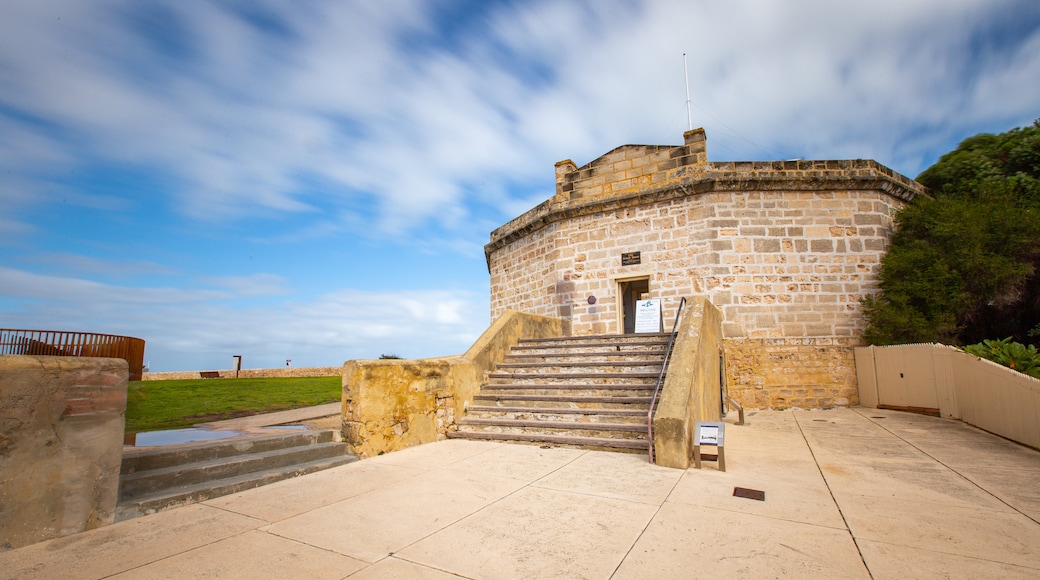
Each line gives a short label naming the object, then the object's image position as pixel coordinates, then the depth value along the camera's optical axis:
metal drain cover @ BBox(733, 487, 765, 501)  4.19
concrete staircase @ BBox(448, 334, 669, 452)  6.50
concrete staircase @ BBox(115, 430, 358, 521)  3.93
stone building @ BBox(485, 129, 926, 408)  11.17
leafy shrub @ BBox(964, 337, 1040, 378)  7.11
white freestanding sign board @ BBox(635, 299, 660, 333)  11.76
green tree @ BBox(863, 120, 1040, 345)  10.19
